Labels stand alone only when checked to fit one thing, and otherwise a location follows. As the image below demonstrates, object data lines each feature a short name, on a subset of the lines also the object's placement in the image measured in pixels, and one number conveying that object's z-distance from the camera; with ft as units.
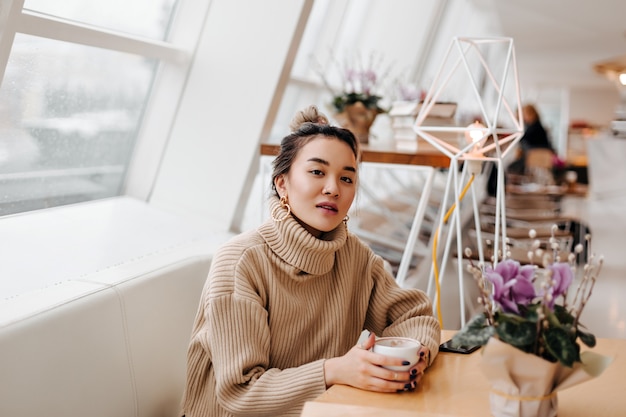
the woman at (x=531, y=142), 32.42
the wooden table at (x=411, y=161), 8.18
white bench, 4.60
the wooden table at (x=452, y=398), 3.91
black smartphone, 5.08
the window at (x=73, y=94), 6.91
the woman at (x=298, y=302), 4.62
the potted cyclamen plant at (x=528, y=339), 3.50
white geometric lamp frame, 7.16
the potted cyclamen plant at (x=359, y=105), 11.15
